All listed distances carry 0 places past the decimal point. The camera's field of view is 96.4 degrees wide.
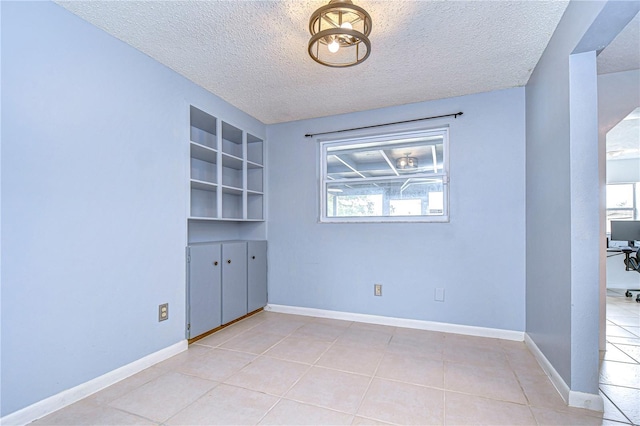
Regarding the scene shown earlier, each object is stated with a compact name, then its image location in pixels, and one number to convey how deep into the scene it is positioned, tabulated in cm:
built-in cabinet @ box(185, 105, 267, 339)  258
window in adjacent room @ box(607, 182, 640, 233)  518
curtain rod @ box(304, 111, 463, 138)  283
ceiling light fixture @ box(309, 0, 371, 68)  149
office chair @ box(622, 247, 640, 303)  389
